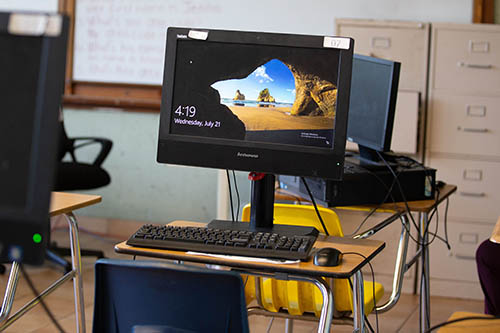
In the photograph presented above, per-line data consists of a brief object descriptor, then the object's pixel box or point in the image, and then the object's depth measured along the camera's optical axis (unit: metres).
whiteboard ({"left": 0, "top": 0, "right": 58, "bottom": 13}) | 4.84
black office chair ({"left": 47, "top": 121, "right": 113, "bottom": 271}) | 3.76
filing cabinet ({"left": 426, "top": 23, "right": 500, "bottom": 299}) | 3.64
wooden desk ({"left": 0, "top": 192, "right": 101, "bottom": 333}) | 2.07
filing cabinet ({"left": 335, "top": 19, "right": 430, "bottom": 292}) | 3.66
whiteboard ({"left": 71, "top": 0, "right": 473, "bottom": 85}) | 4.13
